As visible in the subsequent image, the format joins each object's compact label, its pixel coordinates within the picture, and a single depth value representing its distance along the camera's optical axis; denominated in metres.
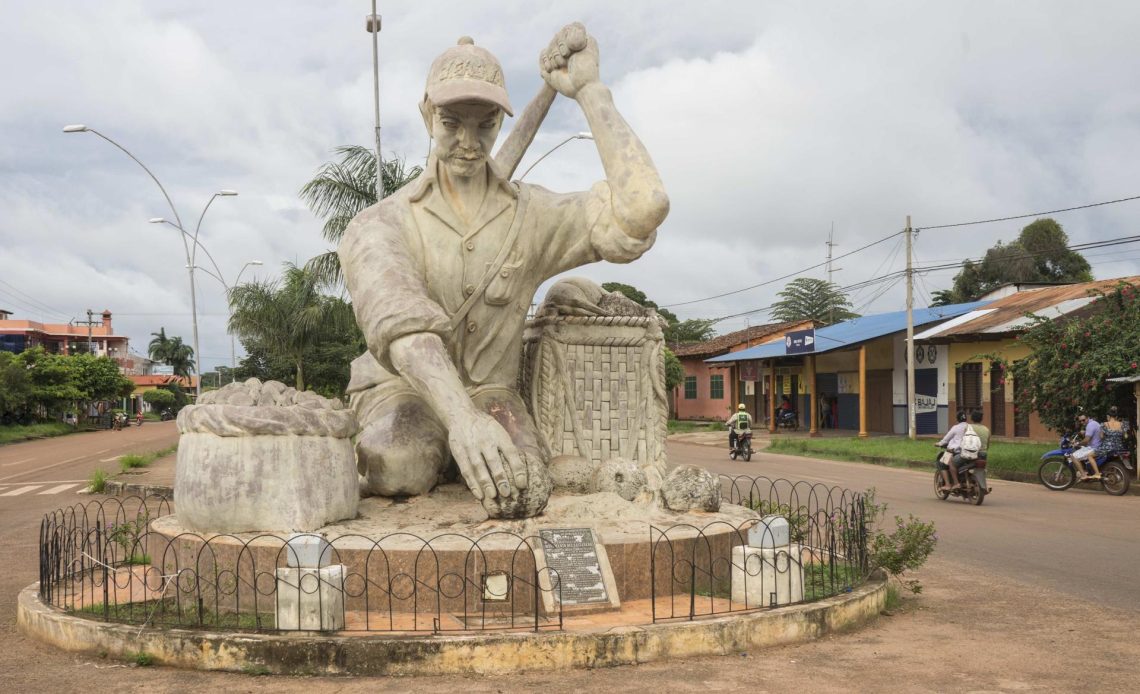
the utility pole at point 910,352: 21.89
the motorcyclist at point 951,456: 12.77
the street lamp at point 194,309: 24.17
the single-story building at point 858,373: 24.86
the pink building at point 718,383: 34.72
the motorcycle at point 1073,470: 13.54
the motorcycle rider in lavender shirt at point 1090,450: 13.82
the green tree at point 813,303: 48.06
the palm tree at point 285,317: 23.22
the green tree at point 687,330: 48.53
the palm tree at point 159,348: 82.31
